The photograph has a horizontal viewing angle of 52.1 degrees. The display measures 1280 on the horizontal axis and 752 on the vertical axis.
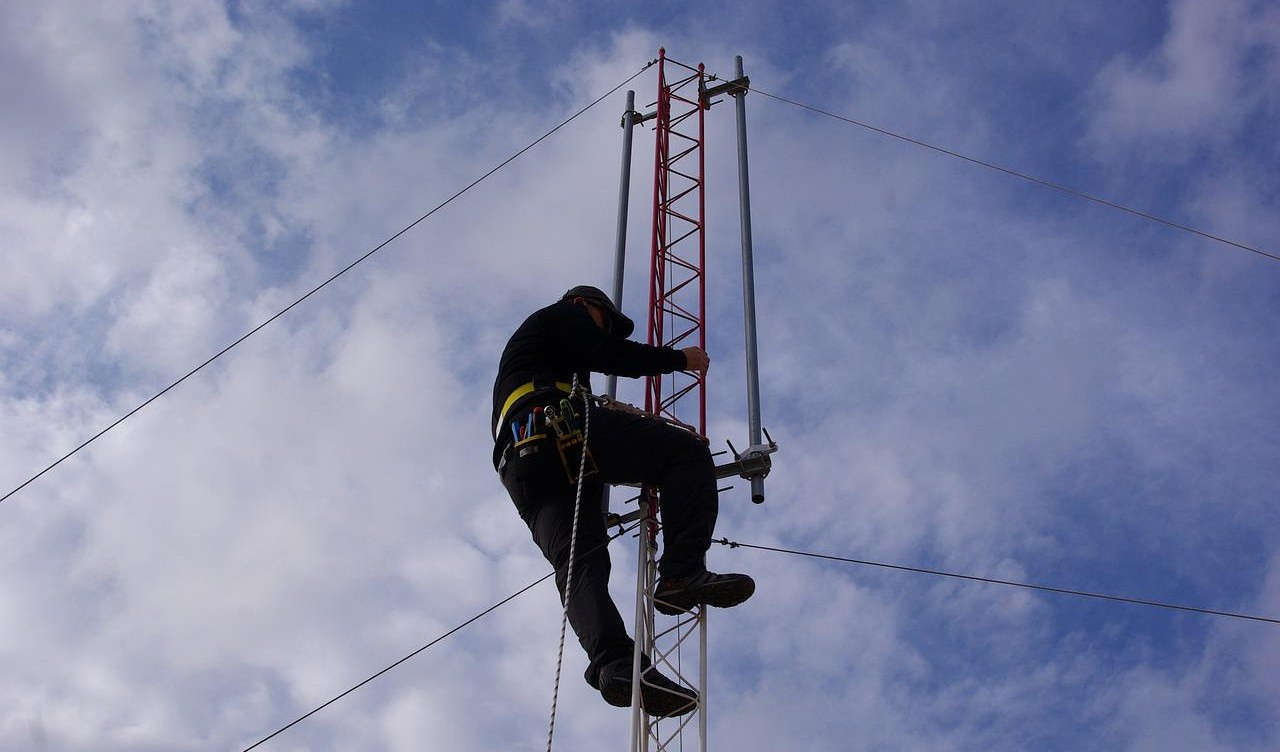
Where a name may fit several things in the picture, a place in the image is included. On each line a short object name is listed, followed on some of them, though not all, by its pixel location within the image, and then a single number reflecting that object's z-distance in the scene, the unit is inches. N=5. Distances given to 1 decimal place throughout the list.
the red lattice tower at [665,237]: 427.2
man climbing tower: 314.3
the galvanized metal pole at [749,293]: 369.4
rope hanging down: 288.5
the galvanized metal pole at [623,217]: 417.8
